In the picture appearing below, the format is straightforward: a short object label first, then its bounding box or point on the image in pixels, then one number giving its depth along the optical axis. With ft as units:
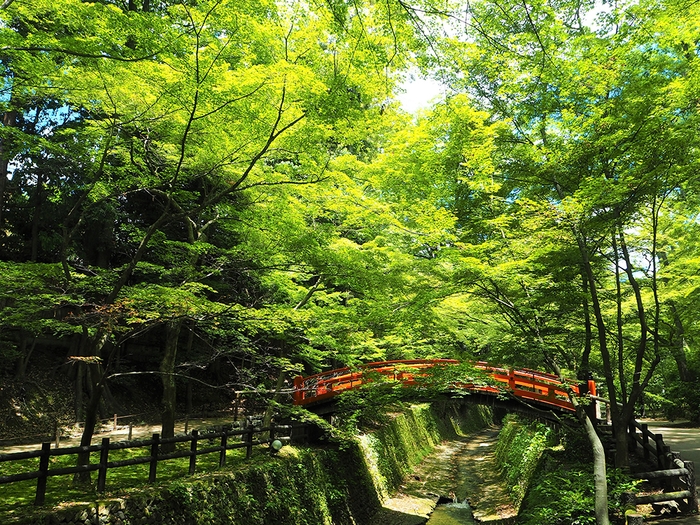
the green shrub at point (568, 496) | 25.02
